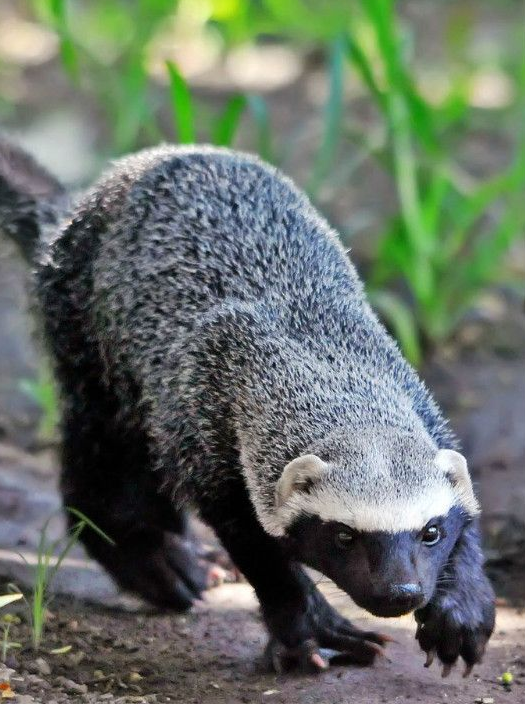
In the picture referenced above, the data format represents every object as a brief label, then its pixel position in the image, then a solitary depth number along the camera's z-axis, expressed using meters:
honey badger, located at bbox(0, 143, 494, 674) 9.62
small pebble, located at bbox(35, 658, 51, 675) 10.63
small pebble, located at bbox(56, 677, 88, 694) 10.37
